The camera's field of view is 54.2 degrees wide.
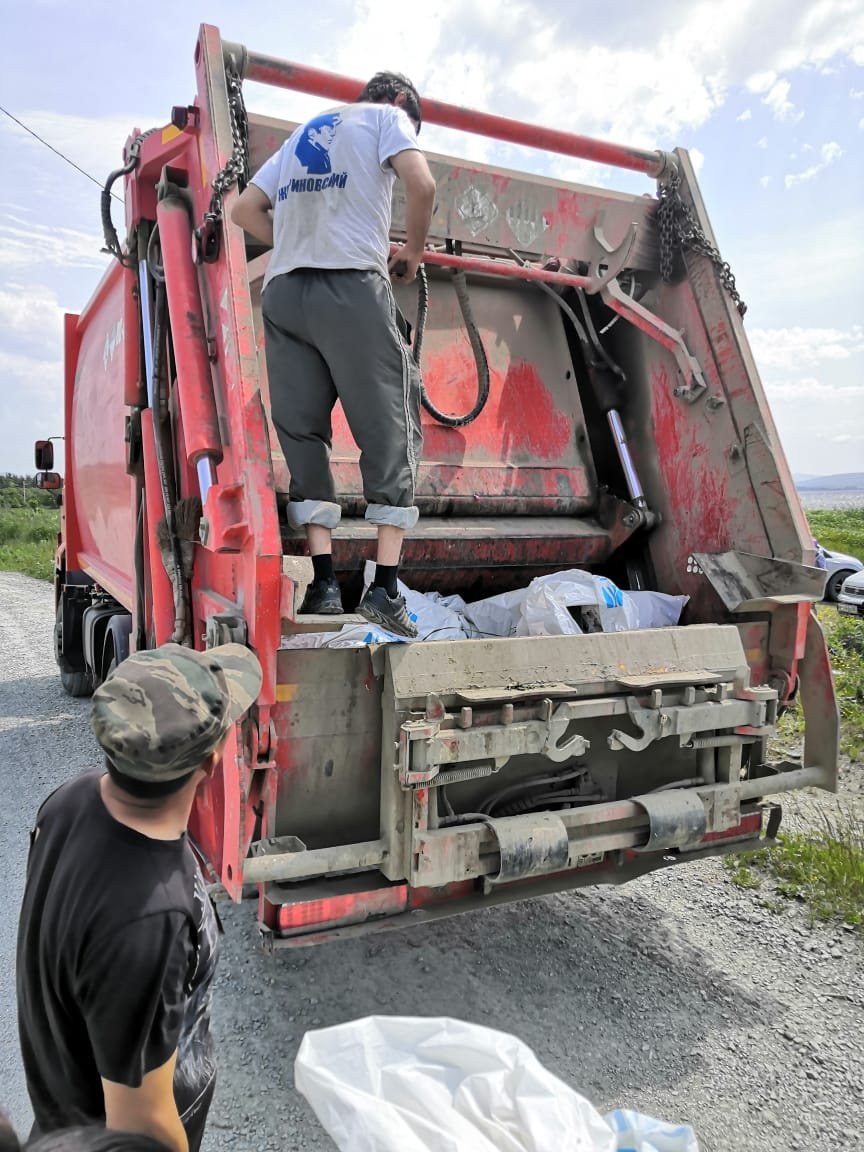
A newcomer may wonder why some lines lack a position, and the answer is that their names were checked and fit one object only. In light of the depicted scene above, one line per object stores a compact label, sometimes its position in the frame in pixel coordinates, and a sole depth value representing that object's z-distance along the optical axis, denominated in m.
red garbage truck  2.18
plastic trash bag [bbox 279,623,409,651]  2.46
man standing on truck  2.39
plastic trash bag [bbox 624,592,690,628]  3.07
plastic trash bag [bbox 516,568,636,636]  2.80
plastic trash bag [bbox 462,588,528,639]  3.01
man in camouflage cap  1.07
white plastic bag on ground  1.29
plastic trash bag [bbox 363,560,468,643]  2.89
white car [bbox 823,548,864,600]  11.16
